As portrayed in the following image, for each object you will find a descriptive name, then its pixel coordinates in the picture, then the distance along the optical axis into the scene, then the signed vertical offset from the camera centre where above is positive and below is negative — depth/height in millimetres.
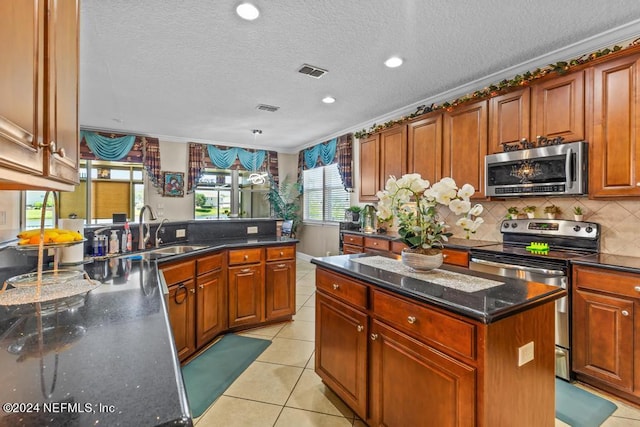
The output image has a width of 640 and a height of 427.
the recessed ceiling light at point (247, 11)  2125 +1428
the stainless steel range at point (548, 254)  2309 -339
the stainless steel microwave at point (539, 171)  2477 +378
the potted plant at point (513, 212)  3127 +15
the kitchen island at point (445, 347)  1173 -592
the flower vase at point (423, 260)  1660 -255
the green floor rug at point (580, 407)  1914 -1277
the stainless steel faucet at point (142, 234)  2629 -195
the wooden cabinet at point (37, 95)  573 +269
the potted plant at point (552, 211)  2836 +24
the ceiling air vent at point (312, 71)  3068 +1455
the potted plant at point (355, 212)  4910 +16
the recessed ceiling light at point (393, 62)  2889 +1453
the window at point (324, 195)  5996 +371
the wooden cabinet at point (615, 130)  2223 +627
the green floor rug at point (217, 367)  2146 -1257
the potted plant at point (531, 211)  2992 +25
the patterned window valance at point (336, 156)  5418 +1110
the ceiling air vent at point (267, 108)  4293 +1488
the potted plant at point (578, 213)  2657 +6
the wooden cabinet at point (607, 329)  2008 -793
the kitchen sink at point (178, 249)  2855 -346
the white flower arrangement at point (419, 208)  1584 +27
